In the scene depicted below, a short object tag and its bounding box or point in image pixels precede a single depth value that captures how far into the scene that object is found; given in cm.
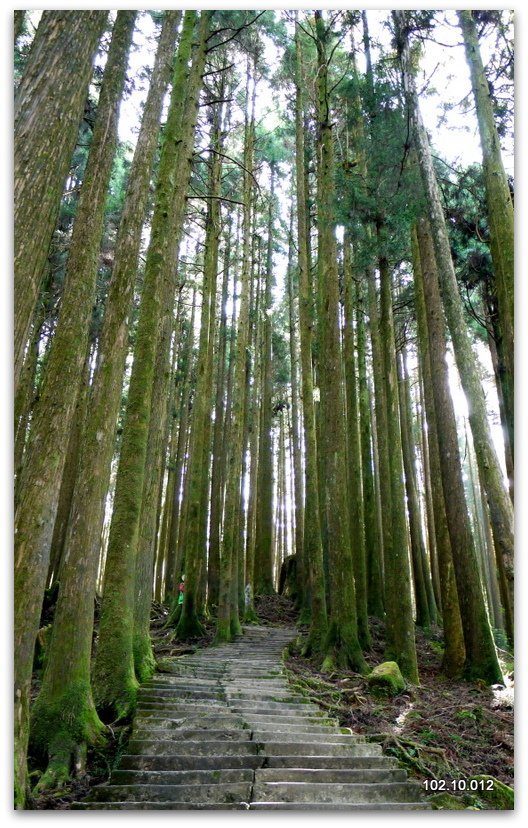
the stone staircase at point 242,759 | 337
